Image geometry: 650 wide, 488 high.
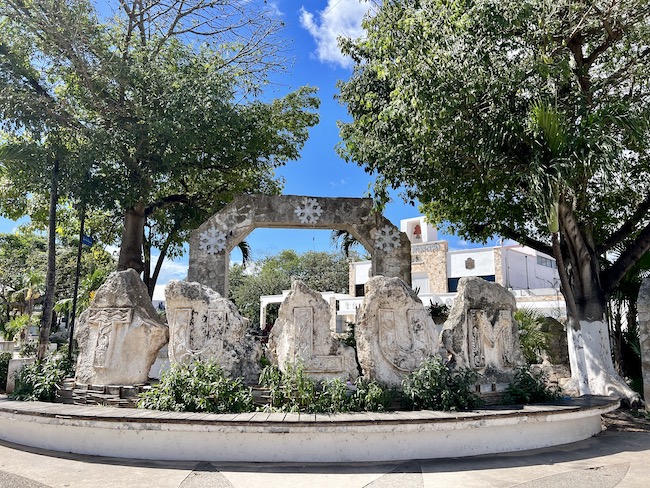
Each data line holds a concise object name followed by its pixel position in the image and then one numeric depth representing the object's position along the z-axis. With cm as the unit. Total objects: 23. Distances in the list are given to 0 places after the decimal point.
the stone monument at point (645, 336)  902
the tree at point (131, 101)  1202
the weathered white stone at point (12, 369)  922
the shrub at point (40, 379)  733
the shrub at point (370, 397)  645
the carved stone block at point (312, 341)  696
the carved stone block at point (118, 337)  717
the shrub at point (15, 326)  1984
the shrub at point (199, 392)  641
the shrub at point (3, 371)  1186
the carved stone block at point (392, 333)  697
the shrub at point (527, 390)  716
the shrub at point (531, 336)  1187
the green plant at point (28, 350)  1485
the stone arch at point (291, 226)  1270
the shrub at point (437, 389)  654
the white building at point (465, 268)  2903
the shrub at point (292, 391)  638
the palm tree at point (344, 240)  1695
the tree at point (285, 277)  3900
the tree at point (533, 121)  876
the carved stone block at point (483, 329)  745
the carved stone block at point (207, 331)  705
